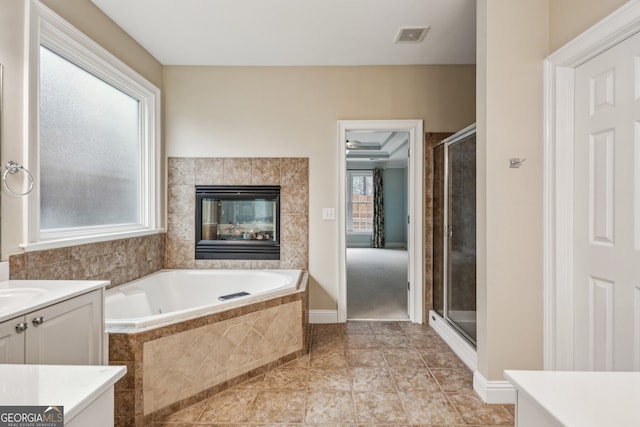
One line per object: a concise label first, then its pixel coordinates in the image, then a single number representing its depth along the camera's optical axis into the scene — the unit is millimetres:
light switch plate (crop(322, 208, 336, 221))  3283
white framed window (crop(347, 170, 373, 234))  9461
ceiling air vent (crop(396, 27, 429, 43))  2594
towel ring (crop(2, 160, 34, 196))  1654
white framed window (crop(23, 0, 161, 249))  1886
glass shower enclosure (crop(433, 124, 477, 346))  2457
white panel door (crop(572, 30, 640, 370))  1489
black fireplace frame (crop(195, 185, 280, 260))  3281
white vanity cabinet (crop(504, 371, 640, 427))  615
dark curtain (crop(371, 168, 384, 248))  9203
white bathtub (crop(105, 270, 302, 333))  2305
